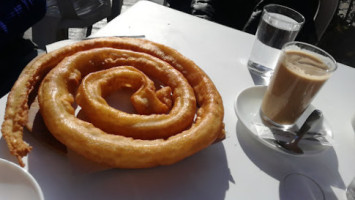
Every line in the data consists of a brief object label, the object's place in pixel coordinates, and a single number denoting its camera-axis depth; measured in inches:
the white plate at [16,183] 19.1
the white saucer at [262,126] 29.8
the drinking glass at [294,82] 30.1
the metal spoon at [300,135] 29.2
